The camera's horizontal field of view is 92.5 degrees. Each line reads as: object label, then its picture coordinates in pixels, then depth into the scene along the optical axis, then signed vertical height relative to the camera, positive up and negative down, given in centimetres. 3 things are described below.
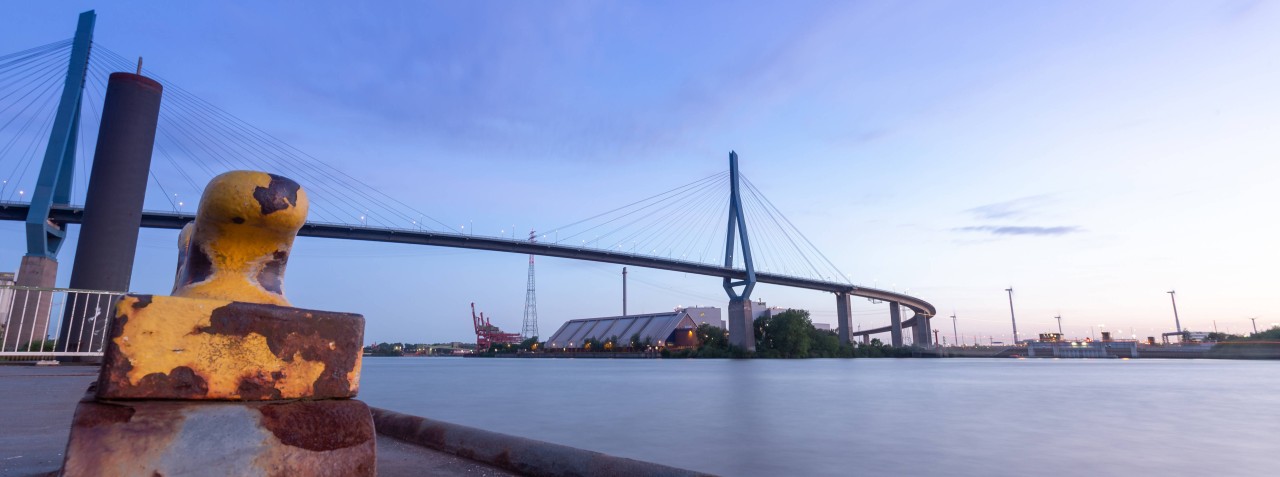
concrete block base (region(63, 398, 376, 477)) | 101 -15
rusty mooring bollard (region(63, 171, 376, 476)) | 102 -4
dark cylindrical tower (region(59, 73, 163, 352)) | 1312 +373
